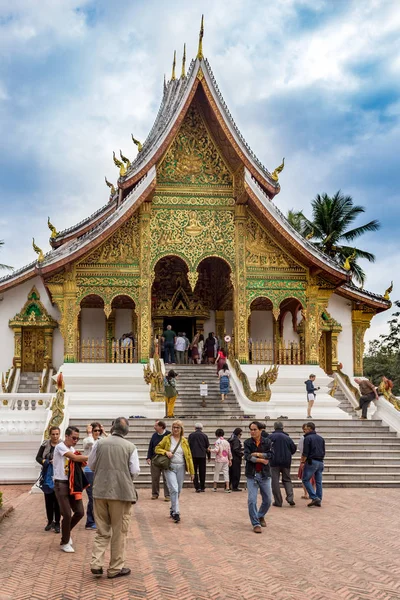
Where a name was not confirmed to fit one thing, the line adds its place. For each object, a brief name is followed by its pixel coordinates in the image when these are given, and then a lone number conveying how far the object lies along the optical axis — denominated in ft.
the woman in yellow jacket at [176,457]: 27.68
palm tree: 101.96
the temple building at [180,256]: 59.82
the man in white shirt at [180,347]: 66.34
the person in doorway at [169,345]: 63.00
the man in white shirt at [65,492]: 22.11
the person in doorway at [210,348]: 66.18
